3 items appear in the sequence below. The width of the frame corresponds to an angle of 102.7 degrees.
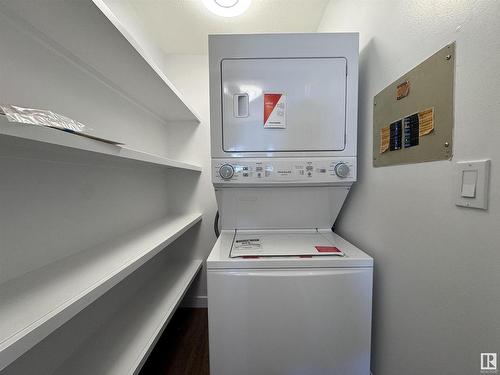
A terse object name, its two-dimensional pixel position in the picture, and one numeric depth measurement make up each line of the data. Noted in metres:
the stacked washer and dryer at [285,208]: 0.87
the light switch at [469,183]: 0.53
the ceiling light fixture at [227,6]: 1.30
